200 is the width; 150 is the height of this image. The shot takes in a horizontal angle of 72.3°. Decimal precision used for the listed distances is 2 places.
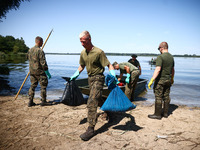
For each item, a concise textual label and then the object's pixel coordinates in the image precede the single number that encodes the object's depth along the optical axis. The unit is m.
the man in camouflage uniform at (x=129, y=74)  5.74
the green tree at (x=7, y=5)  13.92
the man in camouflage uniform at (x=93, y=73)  3.05
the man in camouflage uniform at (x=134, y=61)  7.65
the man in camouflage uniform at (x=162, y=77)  4.09
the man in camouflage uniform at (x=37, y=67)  4.93
